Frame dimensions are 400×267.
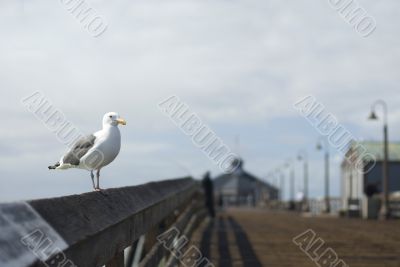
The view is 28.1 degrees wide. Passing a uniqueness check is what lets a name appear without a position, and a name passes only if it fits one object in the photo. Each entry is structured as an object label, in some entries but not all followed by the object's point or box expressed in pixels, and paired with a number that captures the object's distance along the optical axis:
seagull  6.05
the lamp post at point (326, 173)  71.19
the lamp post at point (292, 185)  112.94
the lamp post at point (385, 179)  41.03
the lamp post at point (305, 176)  92.82
